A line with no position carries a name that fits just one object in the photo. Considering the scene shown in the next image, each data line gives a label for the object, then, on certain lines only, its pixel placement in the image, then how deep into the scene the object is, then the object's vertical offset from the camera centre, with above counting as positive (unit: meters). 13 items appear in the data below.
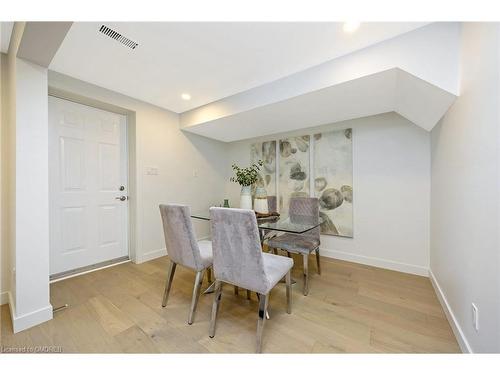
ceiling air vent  1.43 +1.15
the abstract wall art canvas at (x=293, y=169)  2.98 +0.26
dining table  1.69 -0.37
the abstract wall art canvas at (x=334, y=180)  2.67 +0.07
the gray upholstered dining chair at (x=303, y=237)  1.94 -0.60
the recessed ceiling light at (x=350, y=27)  1.37 +1.13
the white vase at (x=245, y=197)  2.18 -0.13
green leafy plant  2.14 +0.10
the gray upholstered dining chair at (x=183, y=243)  1.48 -0.45
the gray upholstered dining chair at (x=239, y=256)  1.19 -0.46
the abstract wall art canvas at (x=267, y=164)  3.28 +0.37
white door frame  2.61 +0.10
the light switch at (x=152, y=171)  2.72 +0.22
